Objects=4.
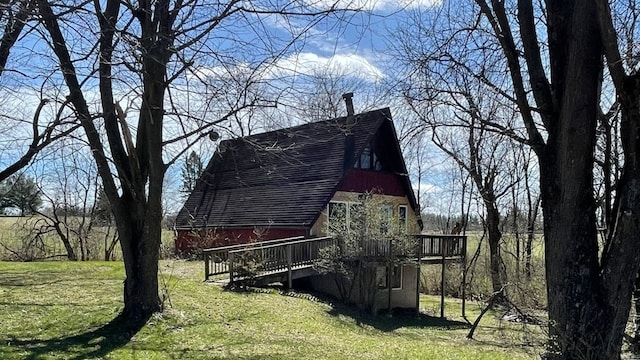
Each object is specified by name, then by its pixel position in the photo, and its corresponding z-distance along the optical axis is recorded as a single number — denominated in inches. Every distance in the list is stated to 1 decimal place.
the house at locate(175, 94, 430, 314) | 846.5
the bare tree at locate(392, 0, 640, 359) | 186.1
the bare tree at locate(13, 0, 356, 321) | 289.3
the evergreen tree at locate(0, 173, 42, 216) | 901.2
